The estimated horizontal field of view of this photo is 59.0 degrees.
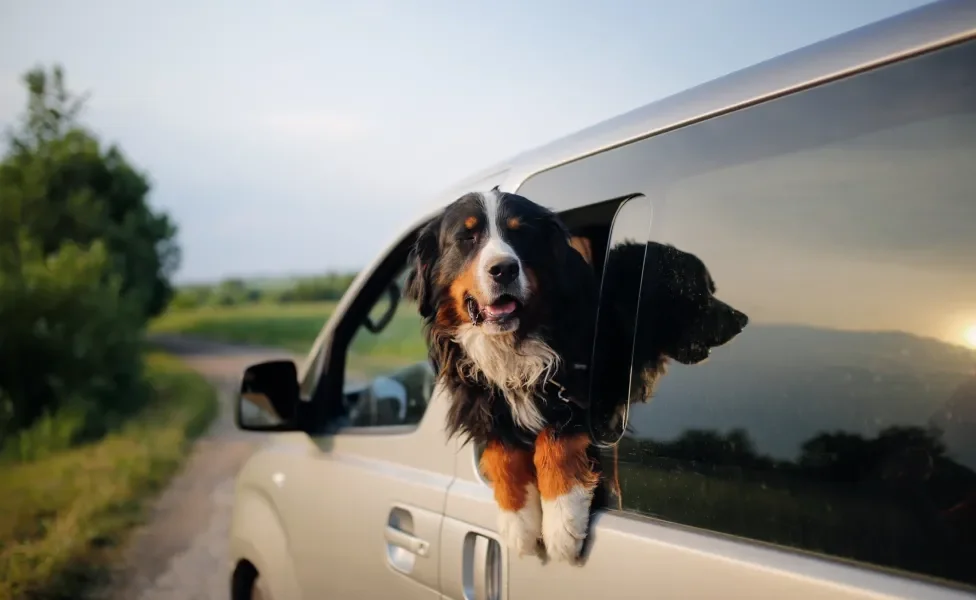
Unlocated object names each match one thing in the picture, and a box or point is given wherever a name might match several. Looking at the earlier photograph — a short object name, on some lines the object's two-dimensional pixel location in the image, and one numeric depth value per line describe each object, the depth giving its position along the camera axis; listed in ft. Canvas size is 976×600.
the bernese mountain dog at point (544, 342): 5.98
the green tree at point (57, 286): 42.88
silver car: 4.23
